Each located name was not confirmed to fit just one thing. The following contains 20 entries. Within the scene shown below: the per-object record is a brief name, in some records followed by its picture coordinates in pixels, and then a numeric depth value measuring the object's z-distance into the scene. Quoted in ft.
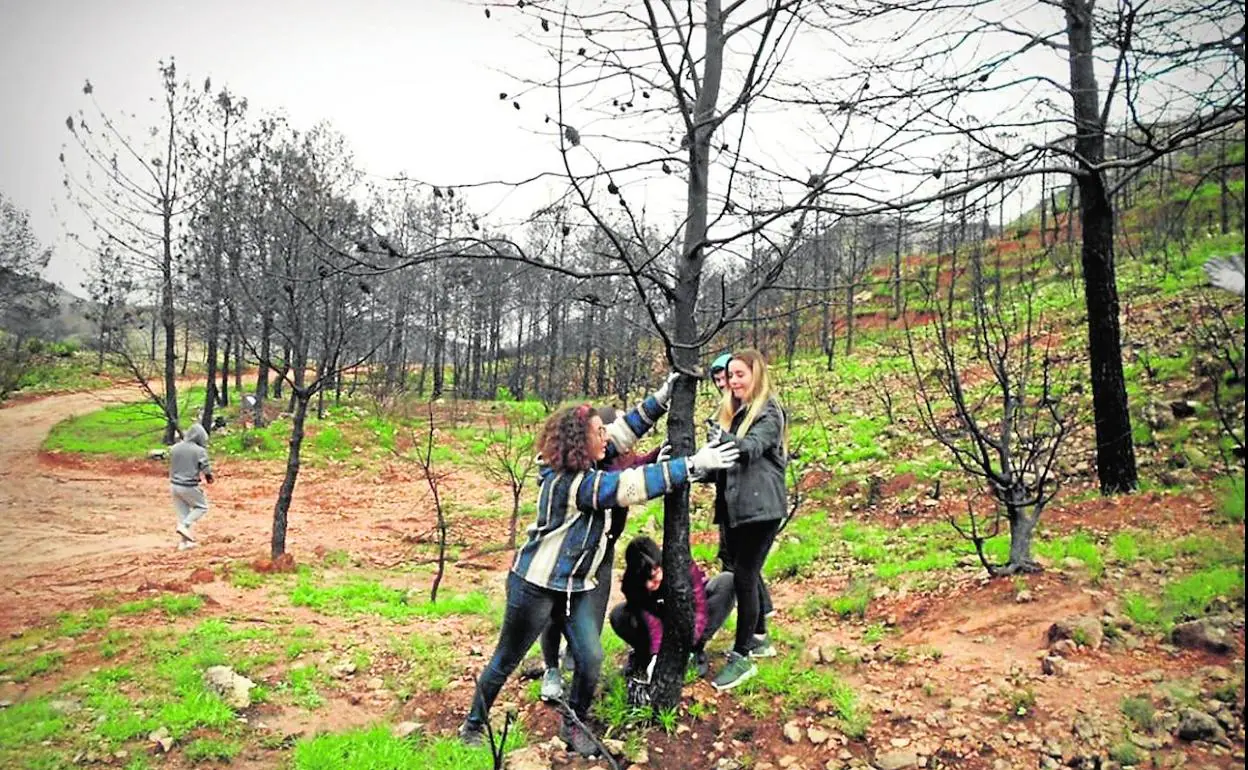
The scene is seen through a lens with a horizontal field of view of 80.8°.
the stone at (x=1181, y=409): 22.20
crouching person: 12.96
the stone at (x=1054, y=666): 11.75
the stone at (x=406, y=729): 13.16
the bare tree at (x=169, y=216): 54.29
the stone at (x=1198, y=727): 7.98
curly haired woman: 11.08
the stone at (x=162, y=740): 12.66
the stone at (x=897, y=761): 10.16
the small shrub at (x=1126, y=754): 8.91
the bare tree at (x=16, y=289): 55.83
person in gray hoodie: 30.78
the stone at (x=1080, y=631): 12.51
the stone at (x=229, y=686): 14.61
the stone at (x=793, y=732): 11.28
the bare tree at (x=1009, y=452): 16.21
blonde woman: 12.26
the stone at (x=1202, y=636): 8.02
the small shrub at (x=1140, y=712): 9.45
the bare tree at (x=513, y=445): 34.71
